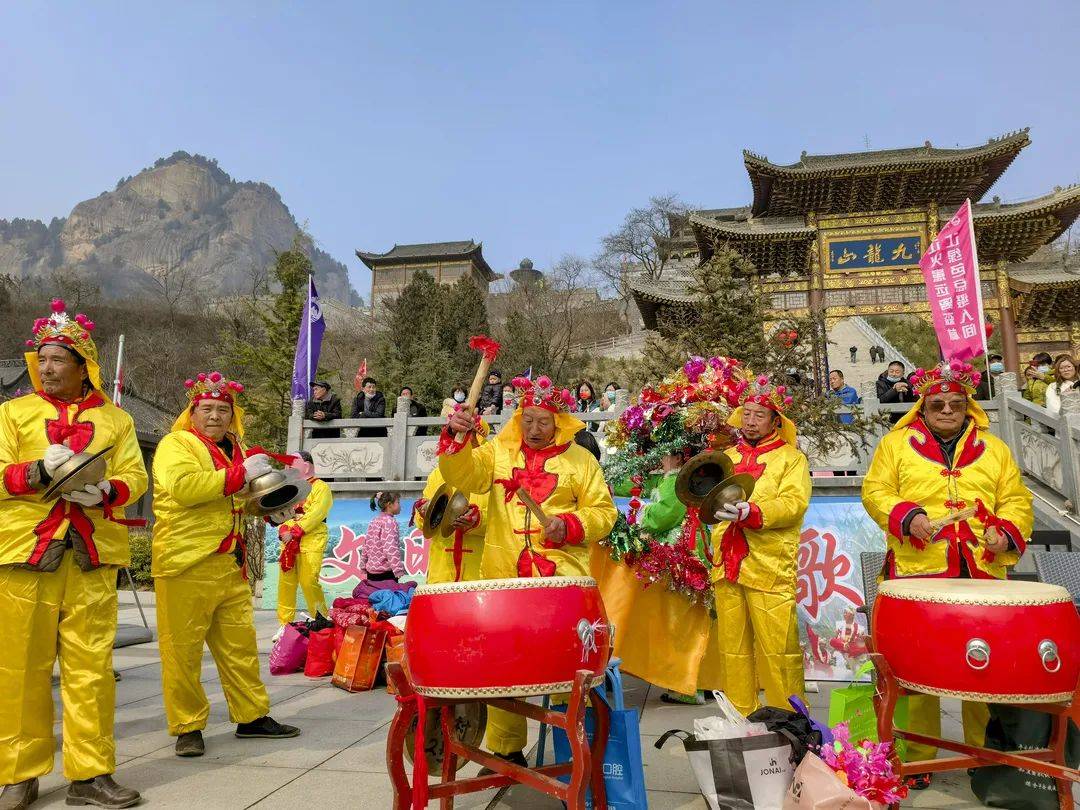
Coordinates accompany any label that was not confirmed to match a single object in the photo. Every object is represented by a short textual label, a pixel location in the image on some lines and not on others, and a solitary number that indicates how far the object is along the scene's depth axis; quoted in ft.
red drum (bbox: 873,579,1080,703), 8.37
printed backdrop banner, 18.17
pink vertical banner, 30.71
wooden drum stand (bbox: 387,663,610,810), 7.52
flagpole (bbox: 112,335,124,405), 23.39
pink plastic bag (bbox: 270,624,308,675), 19.61
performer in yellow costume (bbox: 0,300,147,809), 9.89
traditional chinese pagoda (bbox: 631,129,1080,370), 65.92
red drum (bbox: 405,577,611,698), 7.61
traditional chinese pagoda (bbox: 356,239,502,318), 160.56
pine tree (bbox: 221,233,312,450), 52.88
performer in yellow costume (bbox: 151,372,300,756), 12.06
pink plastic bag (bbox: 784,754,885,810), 7.82
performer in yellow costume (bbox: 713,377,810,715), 12.10
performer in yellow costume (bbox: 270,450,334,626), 23.91
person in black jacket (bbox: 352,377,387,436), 37.60
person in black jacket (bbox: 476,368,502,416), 38.73
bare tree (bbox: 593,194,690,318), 134.31
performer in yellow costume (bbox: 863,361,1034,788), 11.19
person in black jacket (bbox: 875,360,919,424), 32.11
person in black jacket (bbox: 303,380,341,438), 36.88
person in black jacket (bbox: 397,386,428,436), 36.61
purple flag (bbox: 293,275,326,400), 38.83
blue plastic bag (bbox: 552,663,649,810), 8.76
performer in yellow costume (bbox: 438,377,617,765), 10.80
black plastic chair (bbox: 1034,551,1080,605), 13.88
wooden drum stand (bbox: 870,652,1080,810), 8.70
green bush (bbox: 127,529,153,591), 46.96
